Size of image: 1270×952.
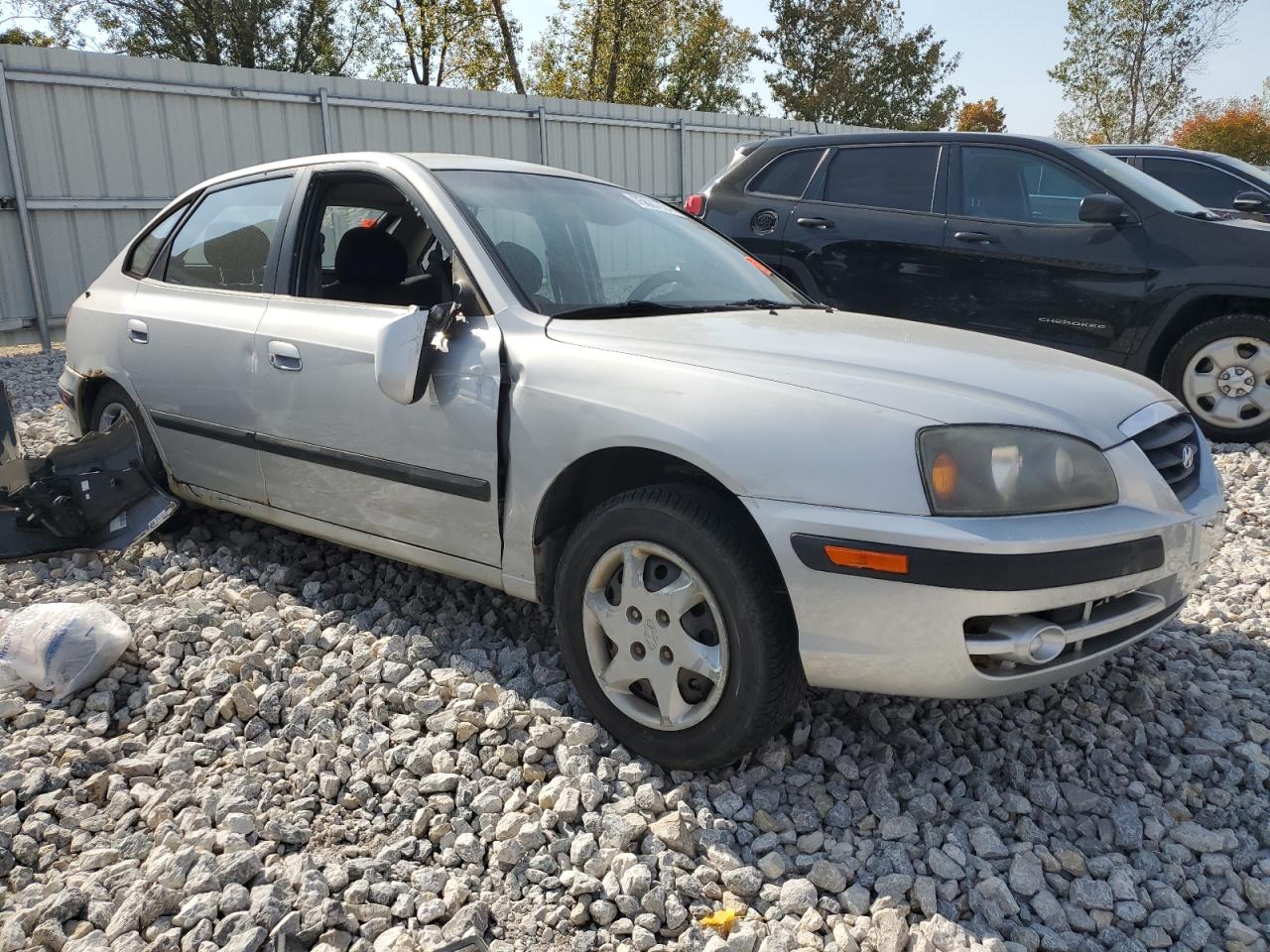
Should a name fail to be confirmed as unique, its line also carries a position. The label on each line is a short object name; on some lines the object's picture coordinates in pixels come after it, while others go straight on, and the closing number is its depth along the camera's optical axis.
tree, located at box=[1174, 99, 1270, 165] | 31.62
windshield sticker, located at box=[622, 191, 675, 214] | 3.77
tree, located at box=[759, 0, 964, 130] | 38.56
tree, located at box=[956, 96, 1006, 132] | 49.59
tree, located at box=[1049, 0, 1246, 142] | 26.64
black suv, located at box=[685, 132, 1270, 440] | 5.44
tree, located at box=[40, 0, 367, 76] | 25.41
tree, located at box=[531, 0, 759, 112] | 27.49
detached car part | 3.93
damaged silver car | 2.22
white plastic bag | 2.99
